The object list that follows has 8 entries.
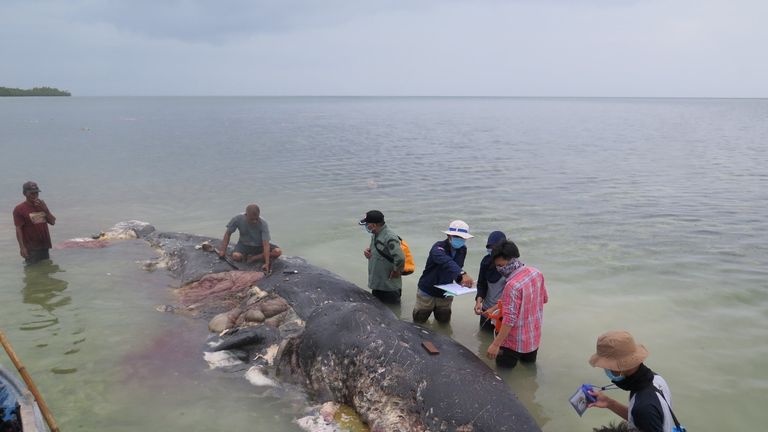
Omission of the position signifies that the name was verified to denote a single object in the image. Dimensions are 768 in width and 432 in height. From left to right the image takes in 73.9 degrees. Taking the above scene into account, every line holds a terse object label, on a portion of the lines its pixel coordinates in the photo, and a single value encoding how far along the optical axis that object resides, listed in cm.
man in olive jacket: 838
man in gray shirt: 1040
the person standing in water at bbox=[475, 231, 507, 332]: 730
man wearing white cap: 772
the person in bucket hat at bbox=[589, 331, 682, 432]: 408
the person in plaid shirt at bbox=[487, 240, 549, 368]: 627
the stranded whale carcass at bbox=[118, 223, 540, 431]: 534
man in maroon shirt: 1113
